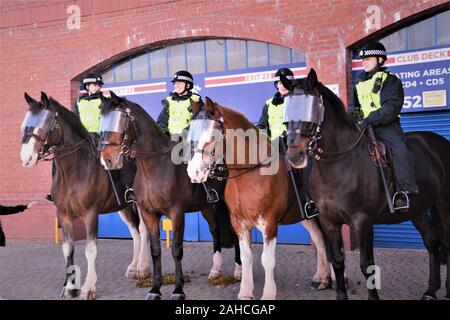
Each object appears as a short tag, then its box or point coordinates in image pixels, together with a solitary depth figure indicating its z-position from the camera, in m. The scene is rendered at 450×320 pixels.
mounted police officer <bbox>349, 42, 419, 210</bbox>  5.99
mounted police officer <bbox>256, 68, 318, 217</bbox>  6.76
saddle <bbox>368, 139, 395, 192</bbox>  5.95
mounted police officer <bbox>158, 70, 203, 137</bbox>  7.92
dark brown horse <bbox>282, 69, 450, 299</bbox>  5.51
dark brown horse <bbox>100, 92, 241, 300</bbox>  6.96
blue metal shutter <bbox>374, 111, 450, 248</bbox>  10.23
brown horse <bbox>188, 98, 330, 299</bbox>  6.43
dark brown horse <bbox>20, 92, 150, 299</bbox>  7.23
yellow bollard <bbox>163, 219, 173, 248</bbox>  11.41
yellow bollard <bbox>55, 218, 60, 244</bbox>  12.96
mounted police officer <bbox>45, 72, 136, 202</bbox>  8.54
